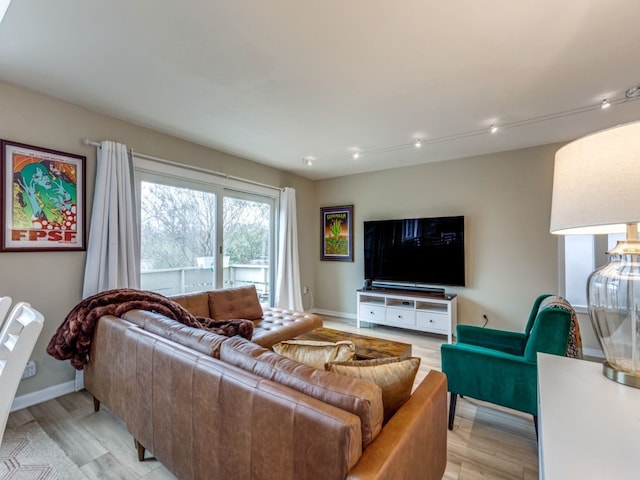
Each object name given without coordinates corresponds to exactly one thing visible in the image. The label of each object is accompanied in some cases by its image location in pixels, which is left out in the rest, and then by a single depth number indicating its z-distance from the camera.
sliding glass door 3.10
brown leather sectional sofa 0.87
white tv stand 3.71
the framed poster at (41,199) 2.19
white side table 0.66
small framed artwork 4.94
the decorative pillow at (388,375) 1.12
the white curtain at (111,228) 2.54
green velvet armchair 1.66
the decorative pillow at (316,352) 1.30
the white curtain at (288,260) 4.51
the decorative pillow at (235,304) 3.01
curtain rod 2.61
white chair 0.95
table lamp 0.85
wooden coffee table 2.20
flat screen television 3.90
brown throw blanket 1.99
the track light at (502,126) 2.36
